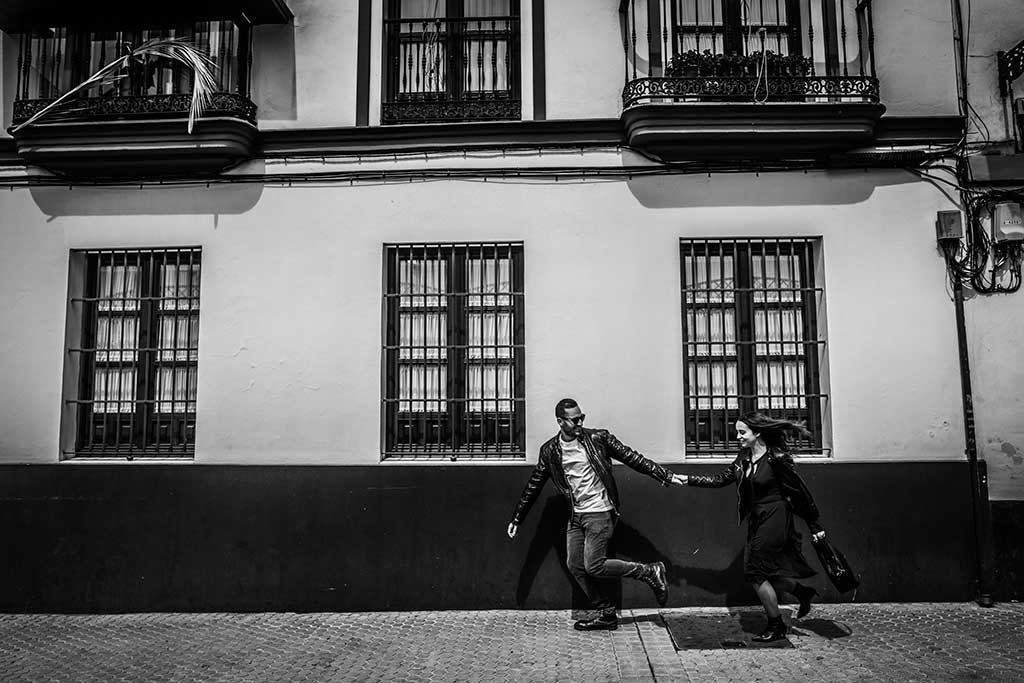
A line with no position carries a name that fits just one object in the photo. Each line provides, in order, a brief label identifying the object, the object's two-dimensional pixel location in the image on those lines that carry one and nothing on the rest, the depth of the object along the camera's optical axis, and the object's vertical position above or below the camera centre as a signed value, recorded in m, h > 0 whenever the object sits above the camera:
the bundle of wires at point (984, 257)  6.83 +1.39
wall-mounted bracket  6.89 +3.15
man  6.00 -0.64
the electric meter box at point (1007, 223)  6.77 +1.69
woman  5.60 -0.74
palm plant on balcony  6.95 +3.24
